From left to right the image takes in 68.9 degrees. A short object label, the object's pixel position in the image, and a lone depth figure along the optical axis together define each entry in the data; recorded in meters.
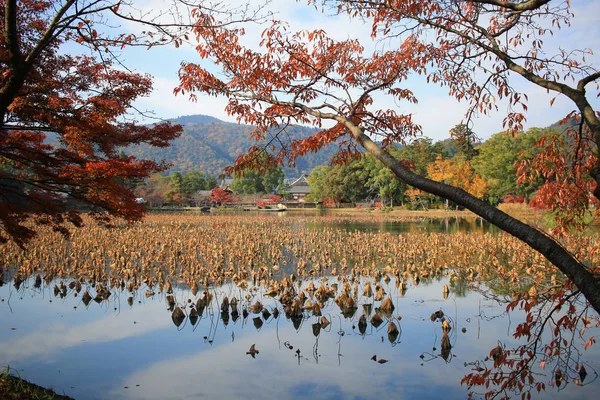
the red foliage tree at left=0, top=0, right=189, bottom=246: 6.74
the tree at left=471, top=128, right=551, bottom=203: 37.34
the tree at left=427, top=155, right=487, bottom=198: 39.92
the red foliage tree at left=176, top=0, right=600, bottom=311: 3.12
